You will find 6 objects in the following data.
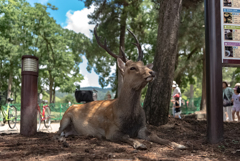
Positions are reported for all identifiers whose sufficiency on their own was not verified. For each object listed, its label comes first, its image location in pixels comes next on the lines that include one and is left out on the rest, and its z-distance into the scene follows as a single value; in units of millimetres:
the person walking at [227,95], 8984
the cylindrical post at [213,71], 3869
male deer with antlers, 4000
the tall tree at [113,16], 16547
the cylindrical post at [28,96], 5262
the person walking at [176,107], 9500
